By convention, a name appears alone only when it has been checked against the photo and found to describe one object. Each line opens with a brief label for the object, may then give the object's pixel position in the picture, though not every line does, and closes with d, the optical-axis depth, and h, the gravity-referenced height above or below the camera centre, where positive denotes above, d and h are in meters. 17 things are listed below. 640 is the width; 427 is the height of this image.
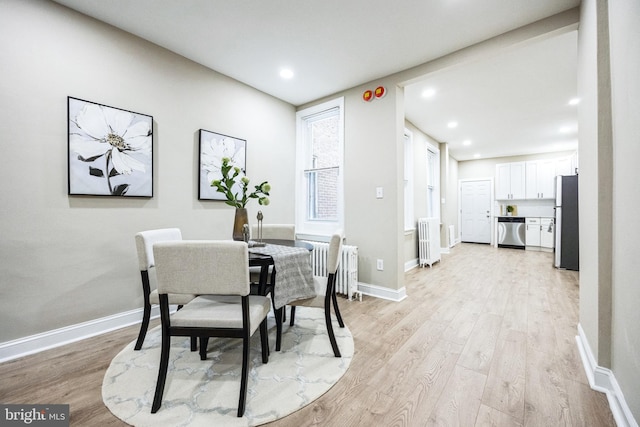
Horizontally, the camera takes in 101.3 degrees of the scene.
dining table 1.72 -0.41
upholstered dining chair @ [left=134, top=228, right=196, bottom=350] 1.89 -0.51
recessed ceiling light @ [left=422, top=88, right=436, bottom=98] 3.57 +1.68
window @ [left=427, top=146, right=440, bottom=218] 5.98 +0.74
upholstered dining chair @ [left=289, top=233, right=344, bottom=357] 1.85 -0.59
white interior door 7.84 +0.07
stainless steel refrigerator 4.52 -0.21
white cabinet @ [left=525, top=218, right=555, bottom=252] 6.65 -0.55
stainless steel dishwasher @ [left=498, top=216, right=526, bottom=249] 7.09 -0.52
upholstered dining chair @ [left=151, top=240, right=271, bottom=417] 1.33 -0.36
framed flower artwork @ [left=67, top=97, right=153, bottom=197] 2.09 +0.54
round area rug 1.34 -1.02
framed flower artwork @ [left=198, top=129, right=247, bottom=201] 2.87 +0.65
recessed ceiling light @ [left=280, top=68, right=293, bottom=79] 3.00 +1.64
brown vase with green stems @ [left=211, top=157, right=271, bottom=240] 2.01 +0.08
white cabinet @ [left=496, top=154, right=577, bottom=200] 6.74 +0.99
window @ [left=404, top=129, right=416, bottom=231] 4.74 +0.60
